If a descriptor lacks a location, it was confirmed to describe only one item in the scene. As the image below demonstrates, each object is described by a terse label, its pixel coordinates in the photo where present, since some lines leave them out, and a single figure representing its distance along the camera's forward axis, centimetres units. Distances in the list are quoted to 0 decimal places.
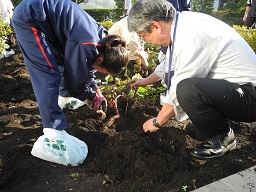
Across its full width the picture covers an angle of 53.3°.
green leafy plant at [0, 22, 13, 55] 475
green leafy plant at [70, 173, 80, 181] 200
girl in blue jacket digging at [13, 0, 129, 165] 196
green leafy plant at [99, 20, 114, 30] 713
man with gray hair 182
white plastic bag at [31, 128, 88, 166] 206
